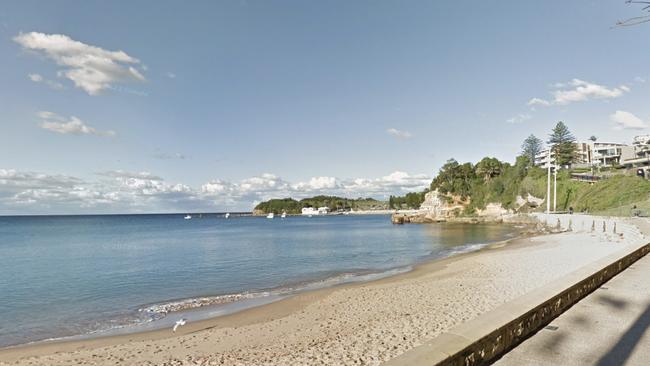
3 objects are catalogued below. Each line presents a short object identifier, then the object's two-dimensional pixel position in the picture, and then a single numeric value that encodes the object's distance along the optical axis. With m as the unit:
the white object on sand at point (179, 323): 12.29
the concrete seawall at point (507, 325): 4.16
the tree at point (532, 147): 123.79
